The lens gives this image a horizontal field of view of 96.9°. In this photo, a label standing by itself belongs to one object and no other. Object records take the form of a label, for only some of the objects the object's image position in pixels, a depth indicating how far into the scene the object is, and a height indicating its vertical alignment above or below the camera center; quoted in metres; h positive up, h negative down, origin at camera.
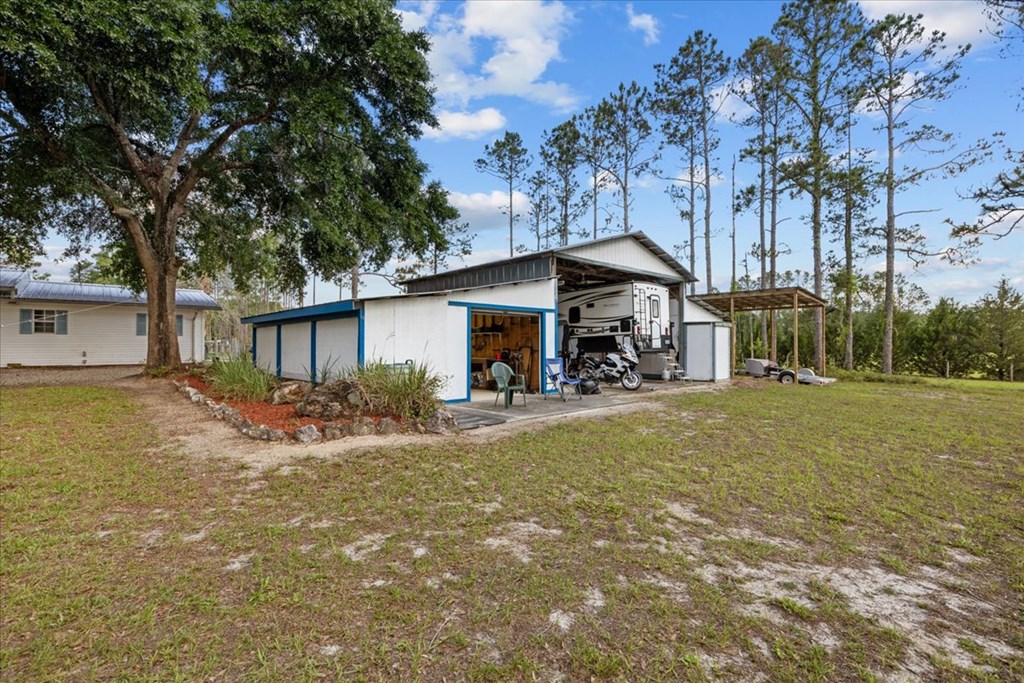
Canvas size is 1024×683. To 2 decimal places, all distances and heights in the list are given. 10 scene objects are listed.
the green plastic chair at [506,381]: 8.55 -0.70
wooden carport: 13.94 +1.48
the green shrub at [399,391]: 7.02 -0.75
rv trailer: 13.16 +0.83
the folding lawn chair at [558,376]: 10.02 -0.71
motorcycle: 12.51 -0.74
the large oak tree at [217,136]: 9.01 +5.36
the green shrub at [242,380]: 8.41 -0.71
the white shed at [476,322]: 8.80 +0.54
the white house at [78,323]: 16.75 +0.83
